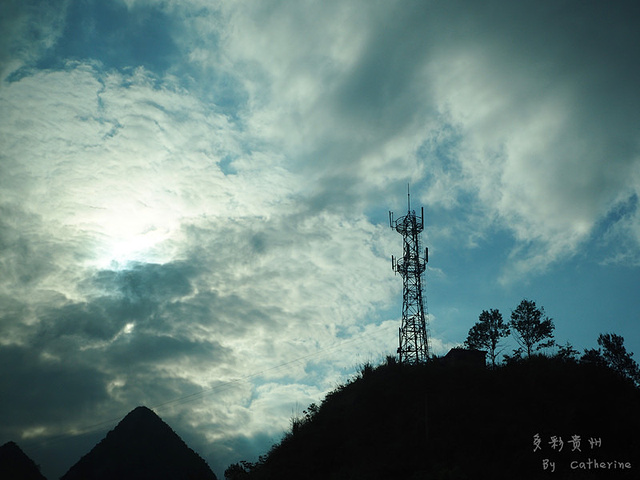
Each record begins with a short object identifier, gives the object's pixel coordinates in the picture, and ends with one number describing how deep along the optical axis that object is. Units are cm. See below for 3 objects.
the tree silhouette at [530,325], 4531
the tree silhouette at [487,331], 4581
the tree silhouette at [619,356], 4762
